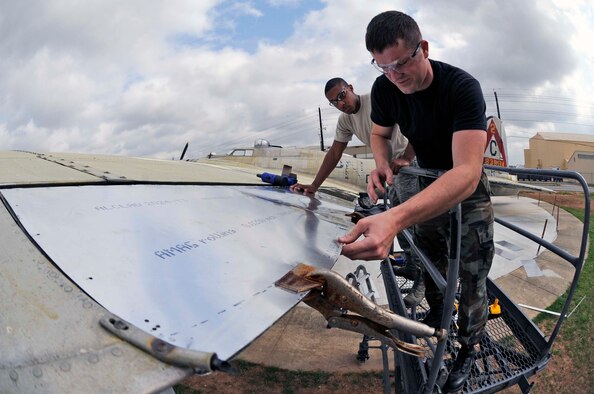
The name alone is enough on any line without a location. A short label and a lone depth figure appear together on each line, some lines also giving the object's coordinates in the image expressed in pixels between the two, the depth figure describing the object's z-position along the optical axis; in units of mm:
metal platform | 1860
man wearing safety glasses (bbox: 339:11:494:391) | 1432
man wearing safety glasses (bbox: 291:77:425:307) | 3628
